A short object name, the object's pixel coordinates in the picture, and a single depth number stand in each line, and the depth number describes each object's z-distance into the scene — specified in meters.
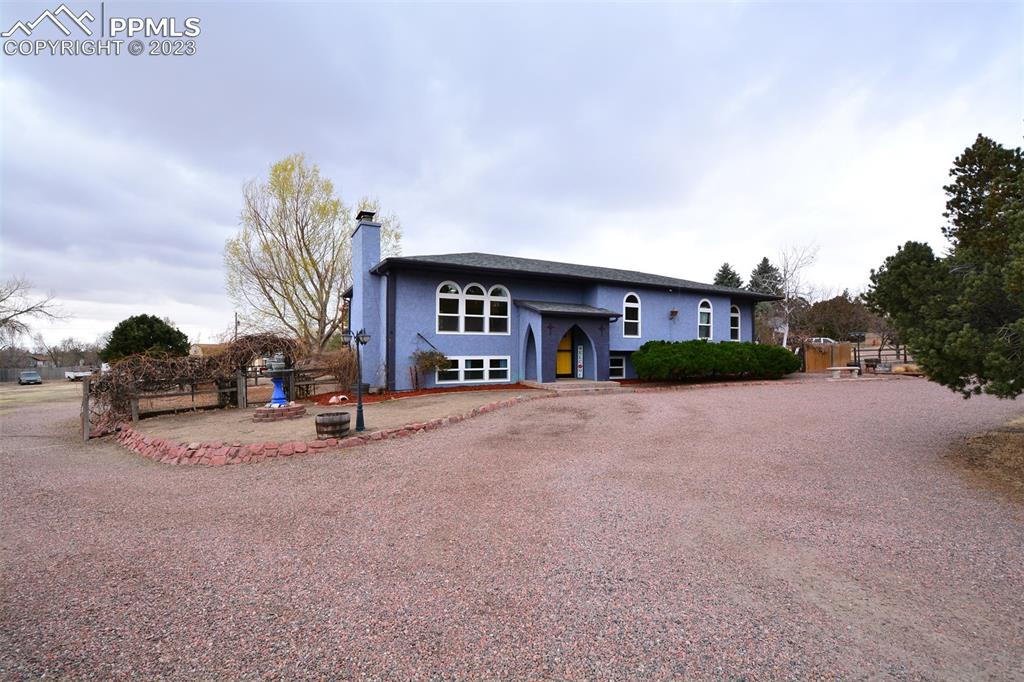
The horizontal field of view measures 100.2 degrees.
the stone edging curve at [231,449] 7.16
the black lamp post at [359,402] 8.27
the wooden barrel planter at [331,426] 7.63
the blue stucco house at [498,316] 14.21
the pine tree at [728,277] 43.44
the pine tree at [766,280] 31.20
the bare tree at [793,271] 28.39
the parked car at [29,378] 33.62
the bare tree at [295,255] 20.42
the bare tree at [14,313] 24.97
